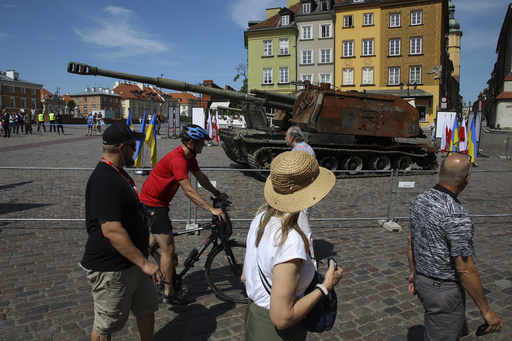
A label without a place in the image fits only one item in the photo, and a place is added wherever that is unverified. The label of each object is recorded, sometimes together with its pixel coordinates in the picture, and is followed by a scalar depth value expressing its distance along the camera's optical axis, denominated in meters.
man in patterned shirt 2.50
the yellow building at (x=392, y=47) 40.56
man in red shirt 4.02
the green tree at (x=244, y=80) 65.56
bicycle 4.25
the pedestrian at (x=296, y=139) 5.78
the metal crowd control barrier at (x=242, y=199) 7.83
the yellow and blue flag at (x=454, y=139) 14.75
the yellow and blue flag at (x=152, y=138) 11.62
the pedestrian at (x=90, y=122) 31.31
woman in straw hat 1.86
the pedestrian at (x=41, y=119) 32.38
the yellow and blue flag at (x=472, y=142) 14.08
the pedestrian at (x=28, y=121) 30.20
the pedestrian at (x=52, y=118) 33.41
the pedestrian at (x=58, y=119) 32.84
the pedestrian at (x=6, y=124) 26.61
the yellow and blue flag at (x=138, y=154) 11.95
